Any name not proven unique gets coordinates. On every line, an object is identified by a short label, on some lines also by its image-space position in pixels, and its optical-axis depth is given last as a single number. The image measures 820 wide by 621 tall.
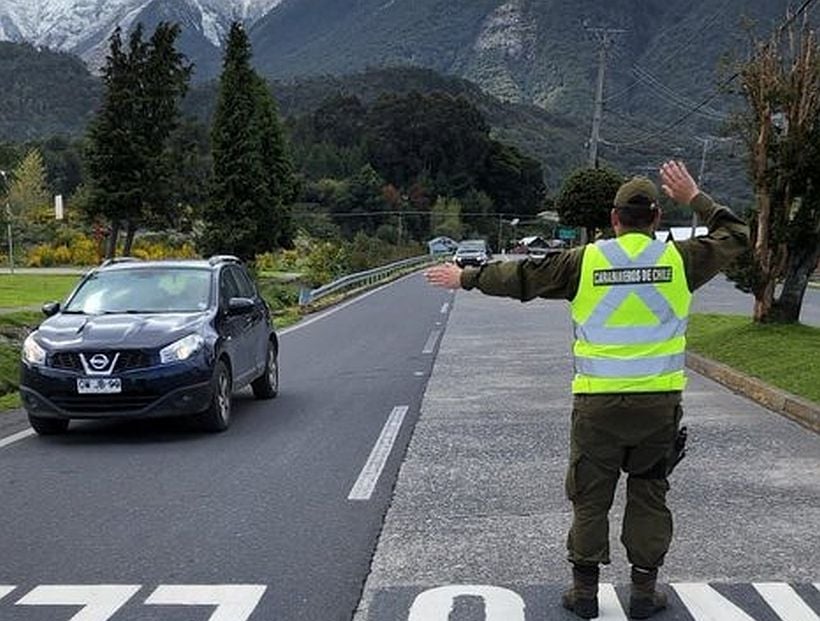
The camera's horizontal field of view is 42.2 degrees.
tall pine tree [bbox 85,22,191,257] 45.72
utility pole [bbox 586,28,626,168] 49.84
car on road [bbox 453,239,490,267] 53.96
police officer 4.89
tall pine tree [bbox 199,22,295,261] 47.31
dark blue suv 9.10
